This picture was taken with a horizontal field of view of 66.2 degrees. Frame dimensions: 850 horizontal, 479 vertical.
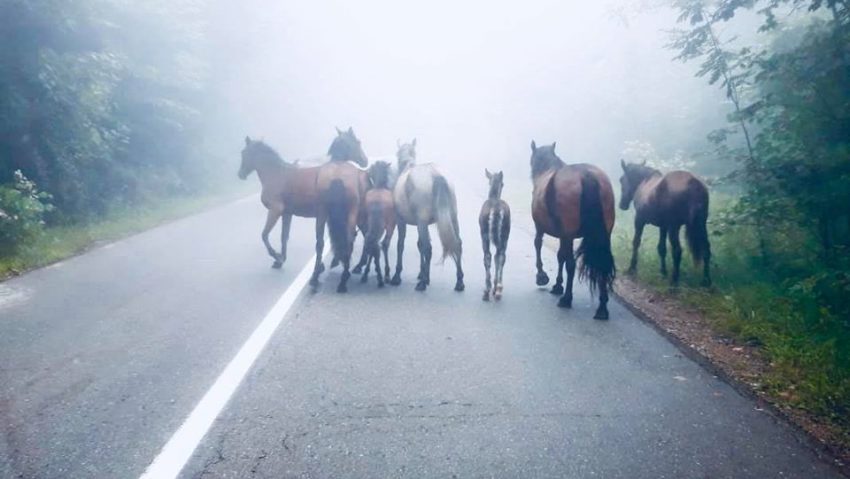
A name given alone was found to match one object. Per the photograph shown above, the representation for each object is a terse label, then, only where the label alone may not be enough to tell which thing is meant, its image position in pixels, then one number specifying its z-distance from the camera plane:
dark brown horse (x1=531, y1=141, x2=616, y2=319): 7.63
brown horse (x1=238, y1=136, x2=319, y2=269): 10.78
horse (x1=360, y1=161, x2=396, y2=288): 9.42
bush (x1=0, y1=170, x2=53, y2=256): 10.52
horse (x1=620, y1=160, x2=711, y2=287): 8.91
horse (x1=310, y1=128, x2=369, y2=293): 9.03
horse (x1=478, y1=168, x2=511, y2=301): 8.79
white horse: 9.17
